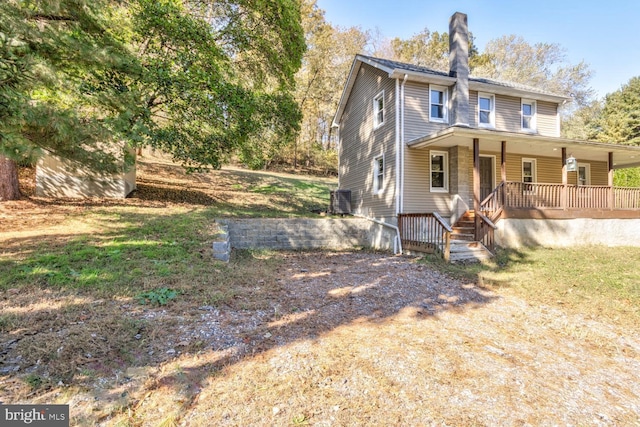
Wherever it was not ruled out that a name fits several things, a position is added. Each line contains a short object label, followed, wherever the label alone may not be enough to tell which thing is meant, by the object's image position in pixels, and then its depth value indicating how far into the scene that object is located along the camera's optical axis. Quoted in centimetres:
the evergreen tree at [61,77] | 431
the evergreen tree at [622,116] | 2895
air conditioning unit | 1310
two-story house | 958
